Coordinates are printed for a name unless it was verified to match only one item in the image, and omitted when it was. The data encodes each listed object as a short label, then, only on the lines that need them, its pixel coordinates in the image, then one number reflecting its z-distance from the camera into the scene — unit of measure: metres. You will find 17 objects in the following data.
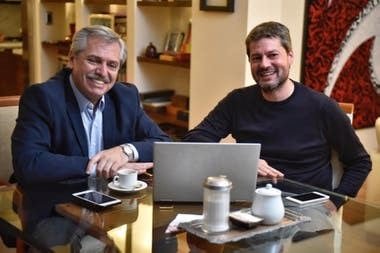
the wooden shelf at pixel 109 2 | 4.33
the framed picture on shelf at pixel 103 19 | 4.55
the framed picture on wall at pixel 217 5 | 3.38
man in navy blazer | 1.98
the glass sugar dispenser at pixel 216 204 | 1.43
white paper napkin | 1.56
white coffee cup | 1.89
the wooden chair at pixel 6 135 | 2.52
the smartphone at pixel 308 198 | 1.82
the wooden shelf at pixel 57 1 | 5.21
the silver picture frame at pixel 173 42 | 4.24
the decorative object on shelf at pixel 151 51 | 4.21
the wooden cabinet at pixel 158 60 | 4.19
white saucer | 1.86
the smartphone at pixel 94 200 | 1.72
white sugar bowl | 1.52
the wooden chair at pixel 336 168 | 2.35
